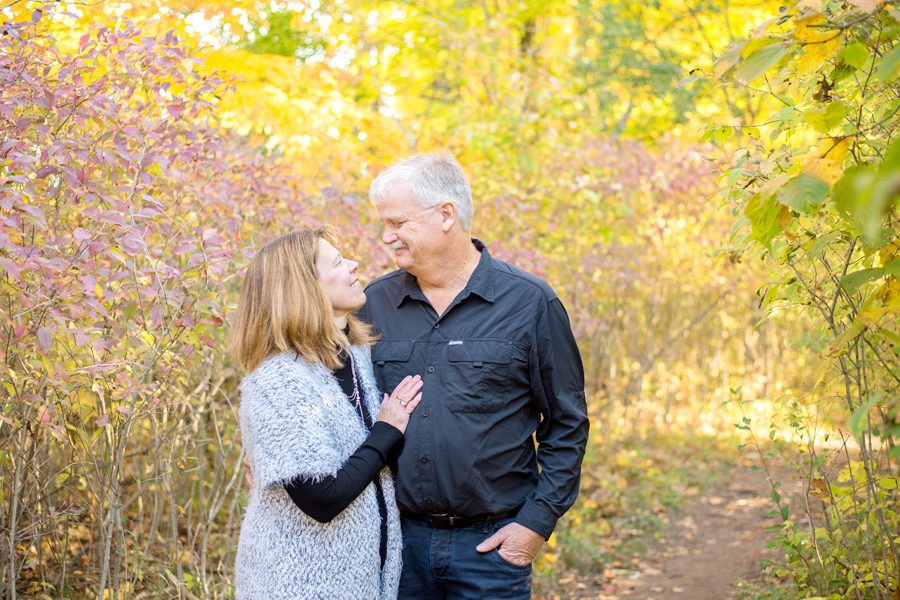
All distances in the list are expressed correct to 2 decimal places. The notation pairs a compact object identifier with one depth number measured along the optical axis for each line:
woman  2.43
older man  2.66
